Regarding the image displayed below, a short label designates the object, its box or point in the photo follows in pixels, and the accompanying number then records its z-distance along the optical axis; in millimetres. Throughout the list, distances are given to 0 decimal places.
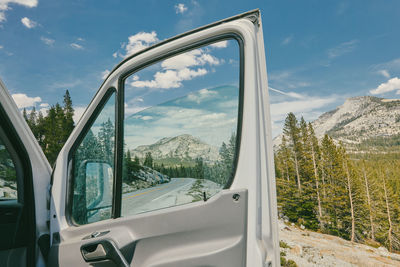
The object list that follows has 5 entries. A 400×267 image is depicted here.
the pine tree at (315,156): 36875
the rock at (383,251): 36753
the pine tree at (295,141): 37112
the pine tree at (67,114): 50781
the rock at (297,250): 24891
